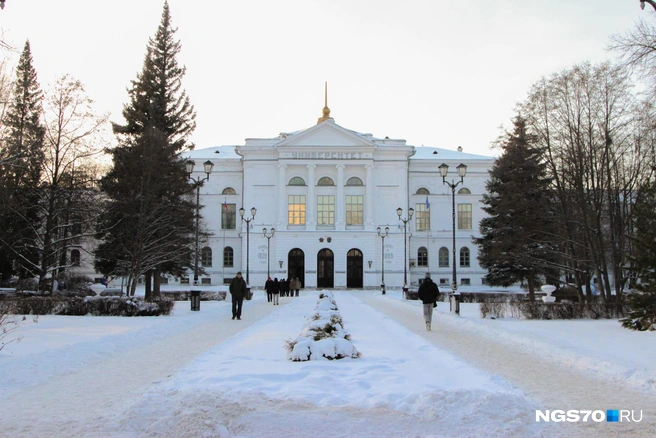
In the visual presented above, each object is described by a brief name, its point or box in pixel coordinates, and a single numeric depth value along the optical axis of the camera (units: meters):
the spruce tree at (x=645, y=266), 16.12
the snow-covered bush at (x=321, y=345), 10.13
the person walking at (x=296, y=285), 43.63
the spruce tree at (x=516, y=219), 31.41
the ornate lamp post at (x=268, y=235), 57.54
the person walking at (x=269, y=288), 33.76
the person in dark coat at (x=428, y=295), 17.72
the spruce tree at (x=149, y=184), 27.73
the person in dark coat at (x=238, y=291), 21.78
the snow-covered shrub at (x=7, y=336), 12.86
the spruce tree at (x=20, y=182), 25.06
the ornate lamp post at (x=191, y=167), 32.82
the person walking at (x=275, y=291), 32.97
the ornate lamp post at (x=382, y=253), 57.30
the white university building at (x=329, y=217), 61.59
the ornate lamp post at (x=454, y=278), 23.86
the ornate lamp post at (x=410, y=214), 50.06
